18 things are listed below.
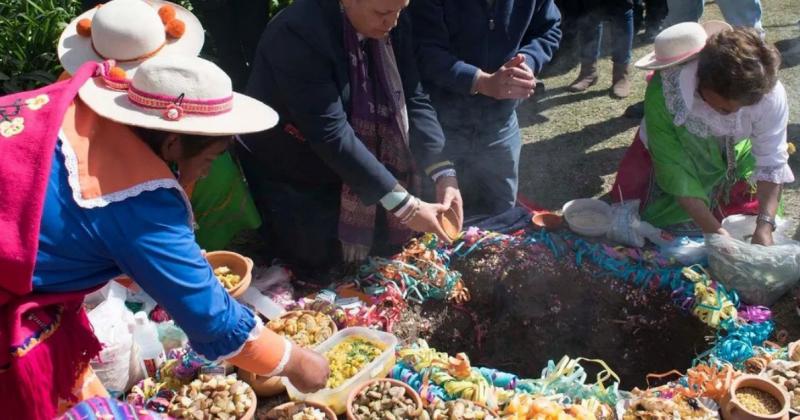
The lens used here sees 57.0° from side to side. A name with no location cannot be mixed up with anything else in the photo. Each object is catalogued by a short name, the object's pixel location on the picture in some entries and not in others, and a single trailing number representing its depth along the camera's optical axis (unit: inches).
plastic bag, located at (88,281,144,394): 105.7
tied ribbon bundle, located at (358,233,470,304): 136.6
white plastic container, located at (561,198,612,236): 147.2
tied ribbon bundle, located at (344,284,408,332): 126.4
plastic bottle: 114.5
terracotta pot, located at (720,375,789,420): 98.5
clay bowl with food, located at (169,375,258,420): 102.0
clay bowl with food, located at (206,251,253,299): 123.9
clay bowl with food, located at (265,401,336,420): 102.0
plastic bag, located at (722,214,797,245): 139.6
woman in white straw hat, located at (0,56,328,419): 69.1
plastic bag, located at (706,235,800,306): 126.3
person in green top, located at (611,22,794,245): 124.9
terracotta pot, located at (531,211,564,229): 150.7
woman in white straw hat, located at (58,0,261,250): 115.7
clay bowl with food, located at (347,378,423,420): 101.4
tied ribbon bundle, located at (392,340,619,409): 107.0
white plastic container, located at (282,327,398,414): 104.6
